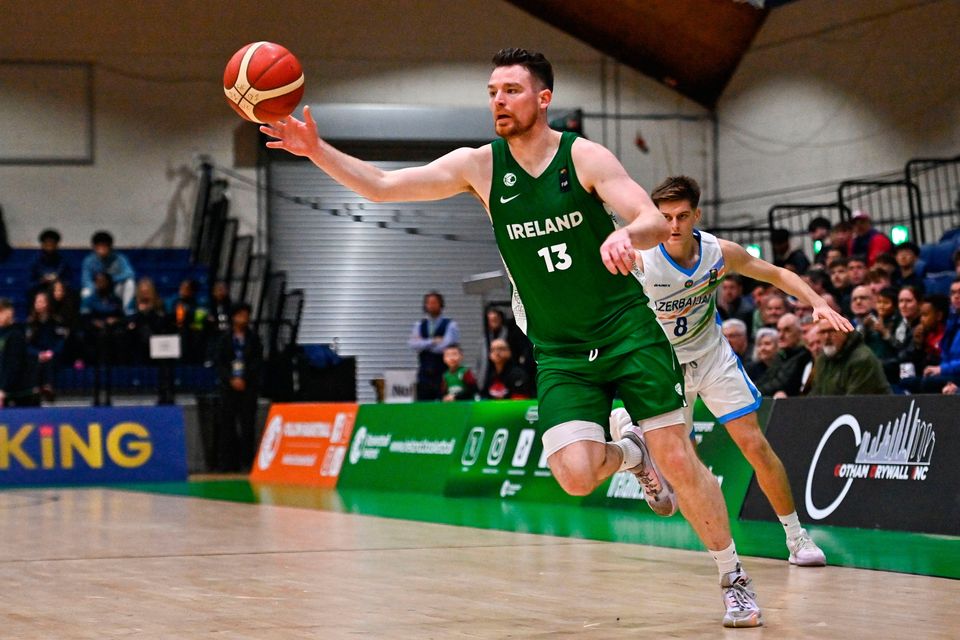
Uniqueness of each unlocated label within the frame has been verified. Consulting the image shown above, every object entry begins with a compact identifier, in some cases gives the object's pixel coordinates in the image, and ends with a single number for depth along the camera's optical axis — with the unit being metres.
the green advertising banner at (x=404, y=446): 13.75
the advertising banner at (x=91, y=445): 16.38
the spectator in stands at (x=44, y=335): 18.31
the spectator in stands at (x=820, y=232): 17.14
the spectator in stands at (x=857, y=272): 14.20
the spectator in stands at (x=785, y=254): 17.11
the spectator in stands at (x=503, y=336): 16.30
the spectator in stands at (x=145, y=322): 19.14
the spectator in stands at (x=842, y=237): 16.31
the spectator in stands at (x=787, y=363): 11.72
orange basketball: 5.28
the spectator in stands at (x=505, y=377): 15.03
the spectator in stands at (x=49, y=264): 19.77
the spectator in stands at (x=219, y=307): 20.09
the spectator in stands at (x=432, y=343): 18.17
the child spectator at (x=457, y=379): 16.05
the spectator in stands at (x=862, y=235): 16.12
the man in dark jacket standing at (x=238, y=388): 18.38
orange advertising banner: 15.80
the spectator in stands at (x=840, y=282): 14.48
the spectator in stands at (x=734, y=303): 15.33
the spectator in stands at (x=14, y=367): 16.22
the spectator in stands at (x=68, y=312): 18.62
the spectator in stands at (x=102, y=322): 18.83
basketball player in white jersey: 6.93
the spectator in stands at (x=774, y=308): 13.41
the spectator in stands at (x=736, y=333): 12.19
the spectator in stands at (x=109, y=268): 20.03
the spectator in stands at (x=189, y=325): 19.55
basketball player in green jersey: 5.38
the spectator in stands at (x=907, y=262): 14.47
